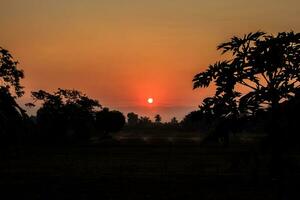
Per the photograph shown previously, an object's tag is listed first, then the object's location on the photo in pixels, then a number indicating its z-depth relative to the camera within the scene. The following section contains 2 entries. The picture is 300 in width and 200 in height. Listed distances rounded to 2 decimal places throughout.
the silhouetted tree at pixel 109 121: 107.50
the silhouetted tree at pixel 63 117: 82.31
